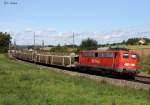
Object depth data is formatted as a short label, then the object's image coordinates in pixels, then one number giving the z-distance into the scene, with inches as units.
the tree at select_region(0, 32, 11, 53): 6602.4
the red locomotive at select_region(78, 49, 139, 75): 1482.5
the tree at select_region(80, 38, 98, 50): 4295.5
